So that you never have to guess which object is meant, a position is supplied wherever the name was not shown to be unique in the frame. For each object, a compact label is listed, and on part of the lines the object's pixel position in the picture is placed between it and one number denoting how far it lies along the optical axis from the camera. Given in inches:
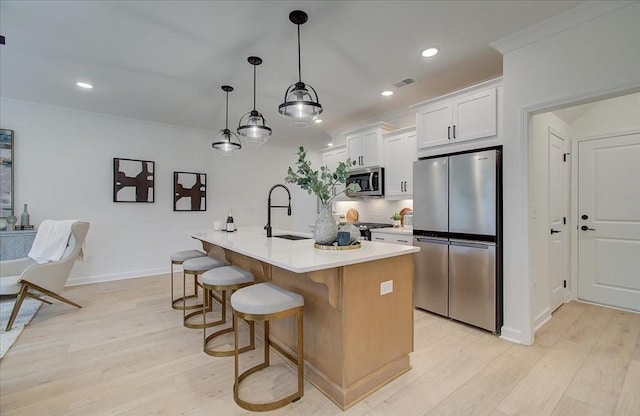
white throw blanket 132.3
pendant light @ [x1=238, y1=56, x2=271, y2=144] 118.4
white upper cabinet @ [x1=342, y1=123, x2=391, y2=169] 177.9
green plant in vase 85.0
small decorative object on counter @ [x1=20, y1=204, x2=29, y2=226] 159.6
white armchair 119.0
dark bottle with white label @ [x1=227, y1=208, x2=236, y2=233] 135.7
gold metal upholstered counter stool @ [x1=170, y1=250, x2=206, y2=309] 133.0
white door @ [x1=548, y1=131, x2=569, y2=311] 128.8
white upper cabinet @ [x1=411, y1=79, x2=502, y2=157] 112.0
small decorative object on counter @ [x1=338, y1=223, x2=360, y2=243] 86.3
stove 164.1
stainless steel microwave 176.2
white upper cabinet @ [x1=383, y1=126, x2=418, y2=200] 162.1
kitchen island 71.1
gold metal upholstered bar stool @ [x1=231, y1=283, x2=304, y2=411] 68.9
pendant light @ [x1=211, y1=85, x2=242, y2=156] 139.6
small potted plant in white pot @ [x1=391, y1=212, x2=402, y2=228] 172.2
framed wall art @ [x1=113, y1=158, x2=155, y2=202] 191.0
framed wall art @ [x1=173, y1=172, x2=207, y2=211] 212.7
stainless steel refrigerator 108.1
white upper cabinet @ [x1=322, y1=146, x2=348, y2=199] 210.5
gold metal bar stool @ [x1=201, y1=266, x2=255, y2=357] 92.3
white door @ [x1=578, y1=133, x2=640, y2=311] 127.7
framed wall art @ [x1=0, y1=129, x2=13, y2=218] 159.3
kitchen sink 114.4
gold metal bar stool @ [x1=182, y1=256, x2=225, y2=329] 114.7
